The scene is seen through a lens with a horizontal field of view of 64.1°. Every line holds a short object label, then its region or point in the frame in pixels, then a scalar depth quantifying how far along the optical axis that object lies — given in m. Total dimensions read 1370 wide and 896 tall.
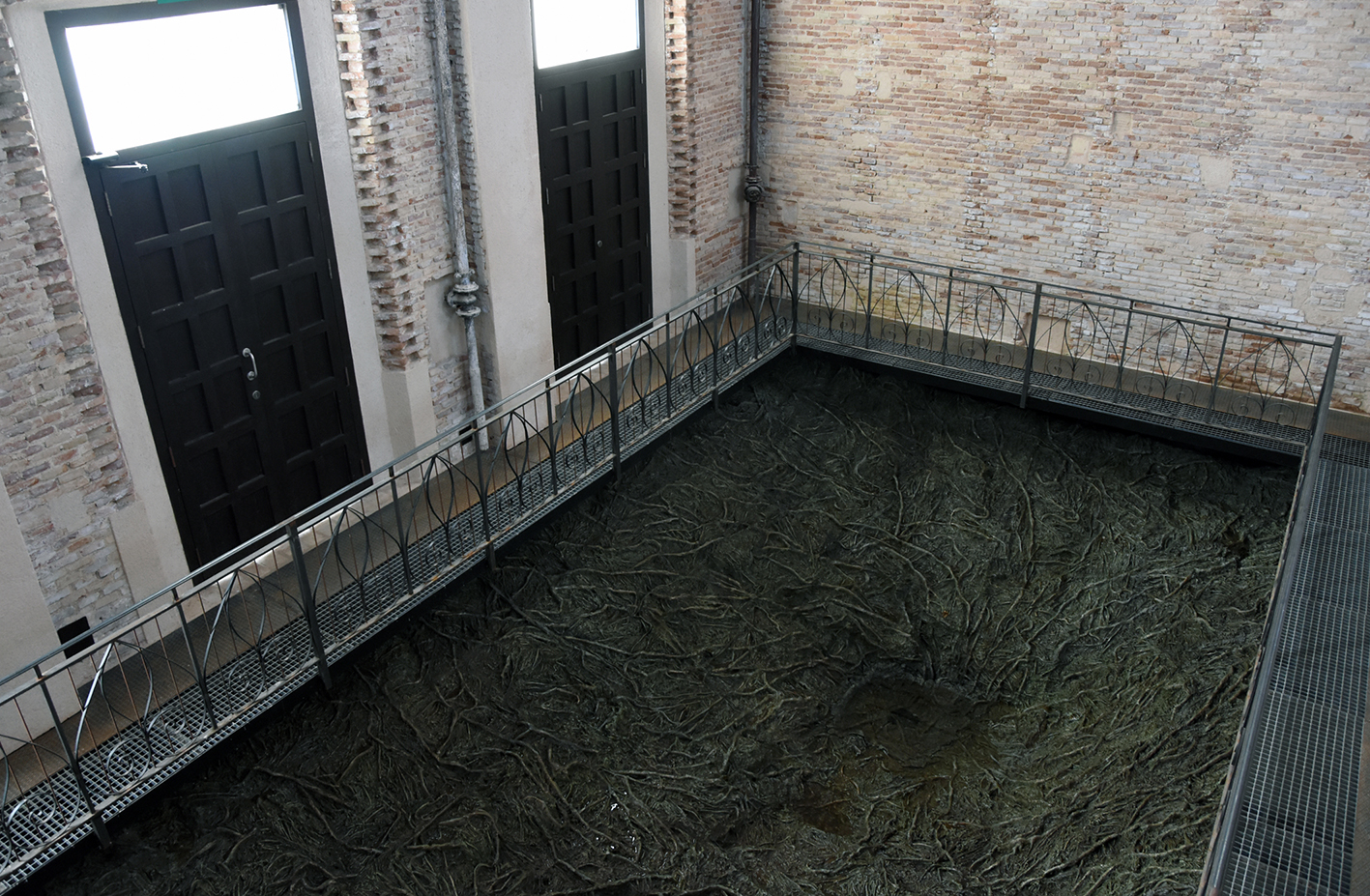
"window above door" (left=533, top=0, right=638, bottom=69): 8.32
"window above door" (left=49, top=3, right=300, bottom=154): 5.60
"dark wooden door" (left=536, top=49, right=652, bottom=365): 8.64
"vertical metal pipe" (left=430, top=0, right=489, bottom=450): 7.28
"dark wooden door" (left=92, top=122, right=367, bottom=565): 6.04
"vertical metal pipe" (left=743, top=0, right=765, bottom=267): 10.28
